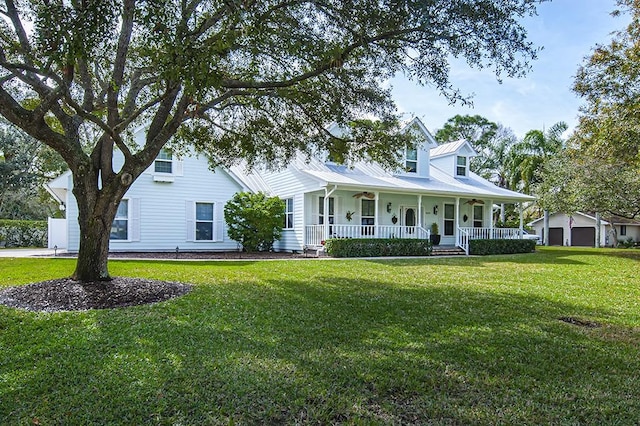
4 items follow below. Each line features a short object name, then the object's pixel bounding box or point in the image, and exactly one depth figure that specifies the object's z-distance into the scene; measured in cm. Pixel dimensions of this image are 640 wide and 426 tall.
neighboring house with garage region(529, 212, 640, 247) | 3603
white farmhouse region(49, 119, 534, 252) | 1702
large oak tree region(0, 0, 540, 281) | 506
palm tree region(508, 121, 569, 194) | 3247
